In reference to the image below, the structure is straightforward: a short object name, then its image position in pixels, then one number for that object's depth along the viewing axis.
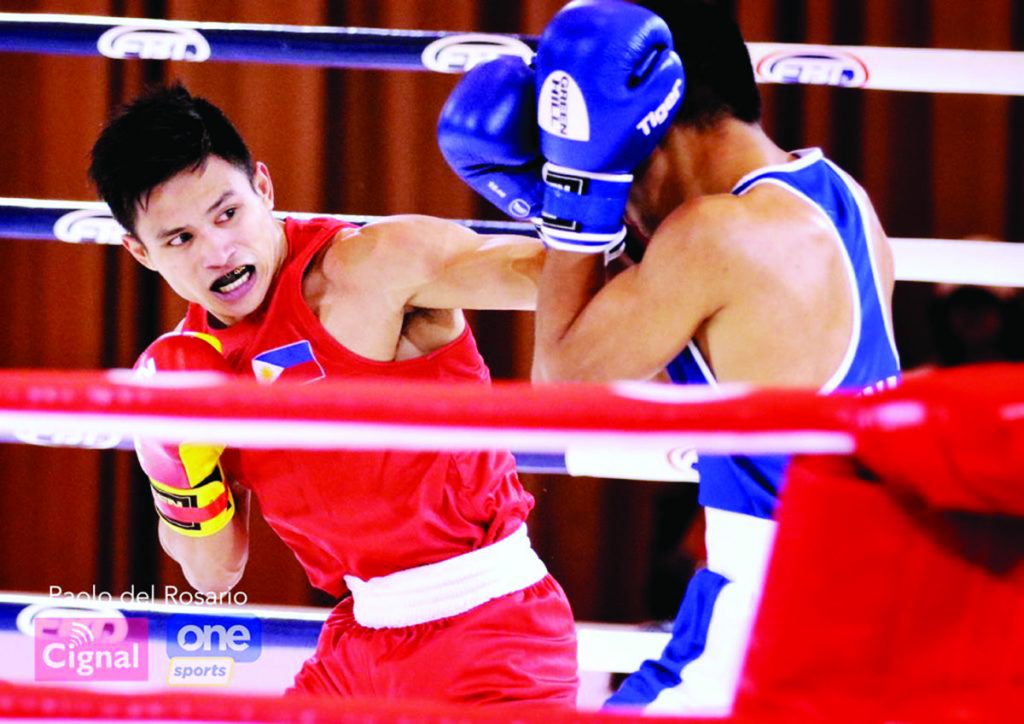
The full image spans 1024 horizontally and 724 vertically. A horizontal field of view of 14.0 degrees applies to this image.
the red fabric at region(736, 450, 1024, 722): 3.63
